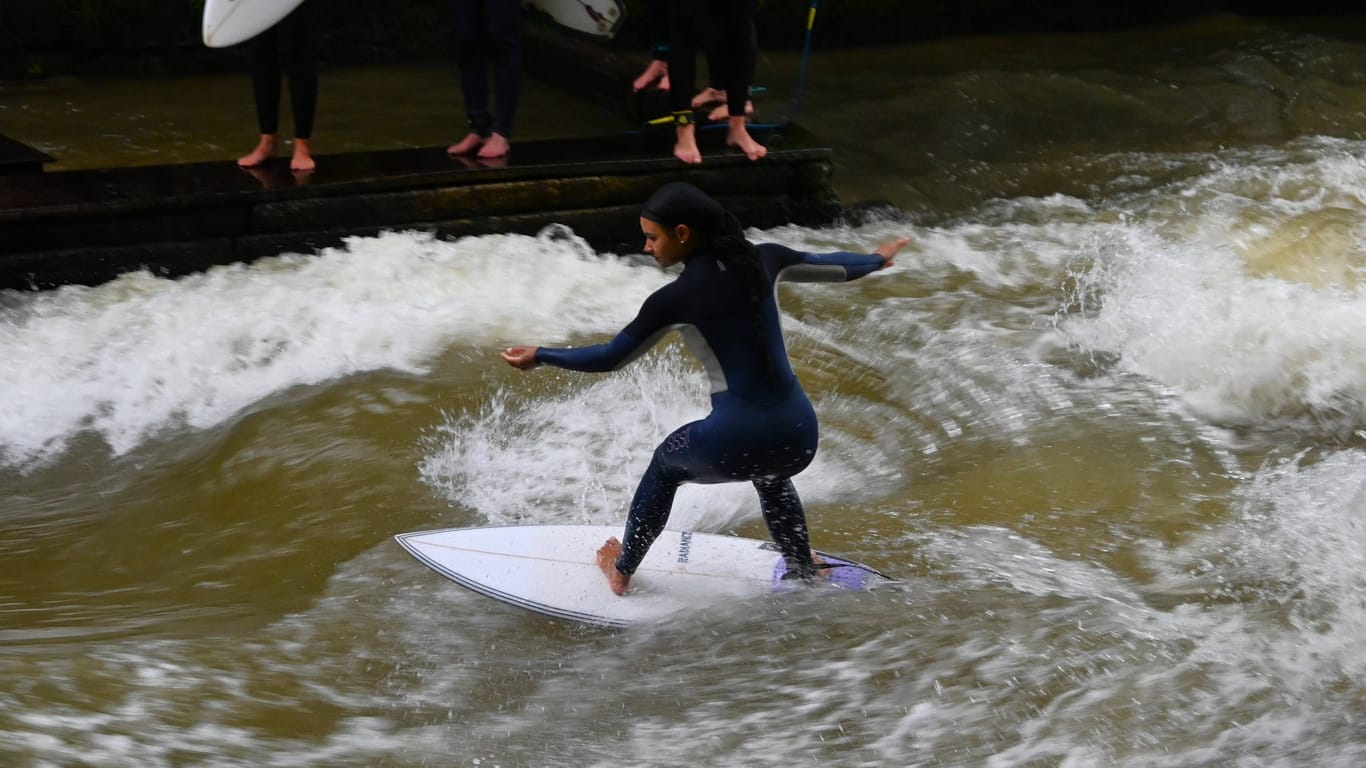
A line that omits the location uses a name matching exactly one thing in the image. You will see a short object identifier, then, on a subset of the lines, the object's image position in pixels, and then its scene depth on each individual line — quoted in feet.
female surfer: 21.17
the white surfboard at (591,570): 24.13
